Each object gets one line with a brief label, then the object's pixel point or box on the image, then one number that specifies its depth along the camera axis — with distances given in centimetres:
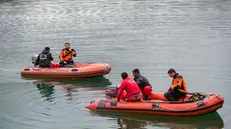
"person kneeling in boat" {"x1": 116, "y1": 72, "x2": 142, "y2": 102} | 1662
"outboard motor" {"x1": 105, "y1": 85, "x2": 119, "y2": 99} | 1812
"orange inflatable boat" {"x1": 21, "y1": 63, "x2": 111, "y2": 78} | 2261
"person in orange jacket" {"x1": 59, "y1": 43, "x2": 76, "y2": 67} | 2361
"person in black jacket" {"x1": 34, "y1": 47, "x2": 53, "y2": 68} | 2336
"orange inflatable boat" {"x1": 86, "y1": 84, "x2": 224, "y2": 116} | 1593
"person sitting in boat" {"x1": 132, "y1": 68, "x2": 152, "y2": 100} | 1731
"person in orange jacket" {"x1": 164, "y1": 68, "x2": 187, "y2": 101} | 1623
